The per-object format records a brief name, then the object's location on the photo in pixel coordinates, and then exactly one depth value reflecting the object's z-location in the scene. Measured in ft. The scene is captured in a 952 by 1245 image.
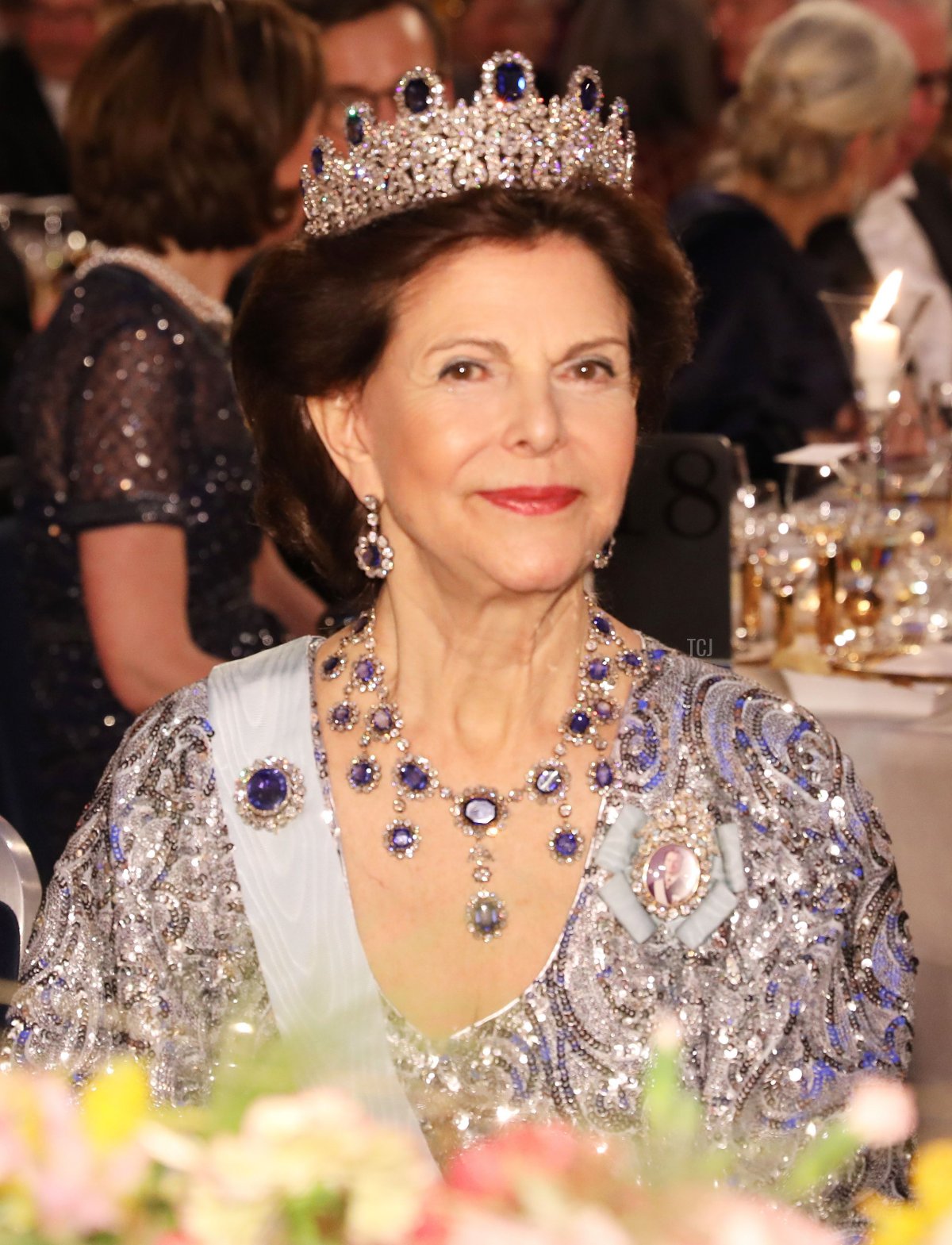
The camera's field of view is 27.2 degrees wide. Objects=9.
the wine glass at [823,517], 9.66
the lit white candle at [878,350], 10.44
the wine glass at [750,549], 9.98
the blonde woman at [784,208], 14.49
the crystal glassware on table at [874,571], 9.66
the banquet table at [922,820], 8.27
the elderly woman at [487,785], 5.91
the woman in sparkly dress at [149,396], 10.27
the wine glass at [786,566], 9.75
